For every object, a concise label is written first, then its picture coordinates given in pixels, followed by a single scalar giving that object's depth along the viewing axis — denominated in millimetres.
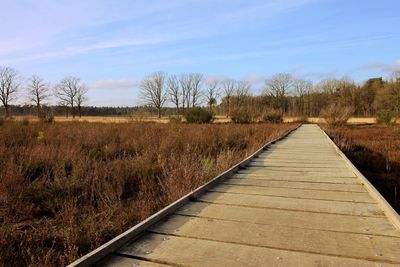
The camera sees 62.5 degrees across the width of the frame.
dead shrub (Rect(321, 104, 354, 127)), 28875
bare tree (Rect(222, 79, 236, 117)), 74856
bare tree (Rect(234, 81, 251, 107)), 73438
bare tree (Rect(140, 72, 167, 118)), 73062
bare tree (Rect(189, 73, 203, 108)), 76250
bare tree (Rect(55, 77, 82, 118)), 77338
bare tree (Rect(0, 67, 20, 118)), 63562
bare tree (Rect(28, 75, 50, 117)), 69438
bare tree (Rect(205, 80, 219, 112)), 75025
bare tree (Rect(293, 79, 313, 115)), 72788
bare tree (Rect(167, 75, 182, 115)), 75062
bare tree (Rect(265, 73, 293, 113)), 72000
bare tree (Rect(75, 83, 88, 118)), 79000
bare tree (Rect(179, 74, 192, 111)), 75938
